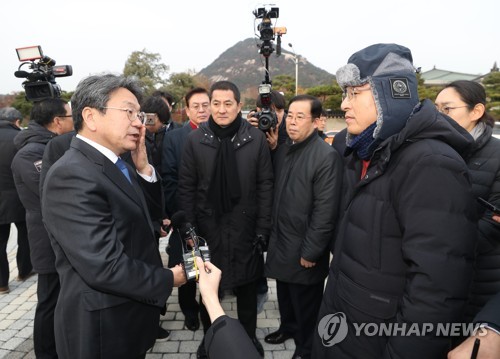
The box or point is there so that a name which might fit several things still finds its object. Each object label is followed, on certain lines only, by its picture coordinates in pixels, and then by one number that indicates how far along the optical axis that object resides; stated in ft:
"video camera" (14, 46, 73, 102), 11.35
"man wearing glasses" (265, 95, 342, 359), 9.19
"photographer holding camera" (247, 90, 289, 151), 11.57
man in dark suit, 5.23
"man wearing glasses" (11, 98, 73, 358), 9.29
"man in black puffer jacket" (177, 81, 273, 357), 10.00
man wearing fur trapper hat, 4.19
